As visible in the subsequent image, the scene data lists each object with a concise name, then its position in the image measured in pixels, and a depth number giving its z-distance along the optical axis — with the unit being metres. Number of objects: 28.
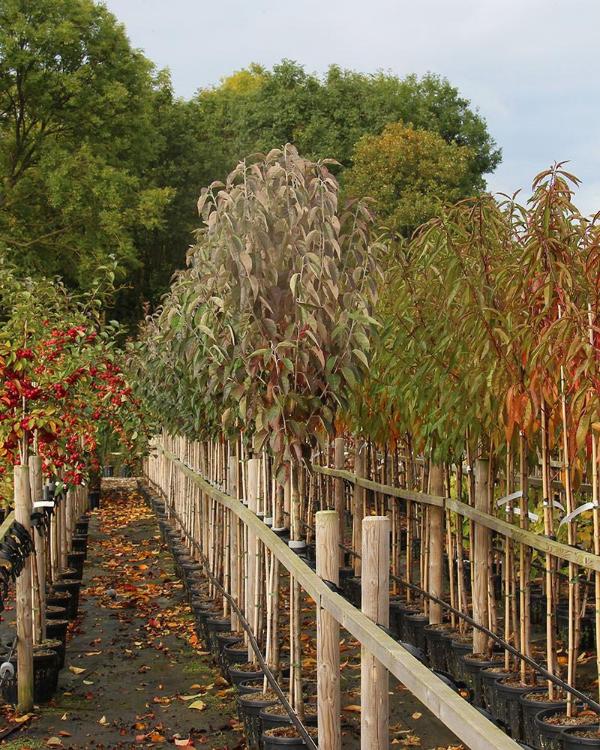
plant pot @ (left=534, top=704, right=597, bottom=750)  5.23
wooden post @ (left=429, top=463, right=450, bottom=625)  7.87
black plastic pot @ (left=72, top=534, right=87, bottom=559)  13.70
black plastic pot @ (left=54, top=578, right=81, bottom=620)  9.89
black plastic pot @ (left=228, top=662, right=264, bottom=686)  6.52
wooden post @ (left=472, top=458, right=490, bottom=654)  6.84
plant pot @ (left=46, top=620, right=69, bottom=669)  8.19
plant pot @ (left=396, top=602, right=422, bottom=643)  8.19
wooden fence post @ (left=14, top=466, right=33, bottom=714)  6.91
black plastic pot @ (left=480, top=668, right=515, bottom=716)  6.28
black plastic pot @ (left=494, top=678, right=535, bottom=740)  5.93
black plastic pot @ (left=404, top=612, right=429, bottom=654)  7.91
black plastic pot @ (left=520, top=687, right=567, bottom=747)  5.62
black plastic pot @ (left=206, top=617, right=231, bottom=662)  8.12
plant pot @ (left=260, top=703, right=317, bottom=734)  5.48
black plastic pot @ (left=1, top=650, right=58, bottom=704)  7.09
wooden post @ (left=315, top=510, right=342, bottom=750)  4.60
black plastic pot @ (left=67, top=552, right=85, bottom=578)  11.91
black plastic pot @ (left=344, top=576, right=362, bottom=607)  9.66
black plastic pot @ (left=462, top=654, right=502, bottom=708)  6.56
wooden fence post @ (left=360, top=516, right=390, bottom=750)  3.89
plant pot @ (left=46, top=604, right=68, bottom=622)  8.66
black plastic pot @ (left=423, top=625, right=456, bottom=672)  7.44
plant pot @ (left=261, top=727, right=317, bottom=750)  5.14
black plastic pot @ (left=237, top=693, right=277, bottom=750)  5.85
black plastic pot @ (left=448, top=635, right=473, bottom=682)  7.04
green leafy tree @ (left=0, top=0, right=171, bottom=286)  27.32
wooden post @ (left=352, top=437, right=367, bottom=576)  10.24
